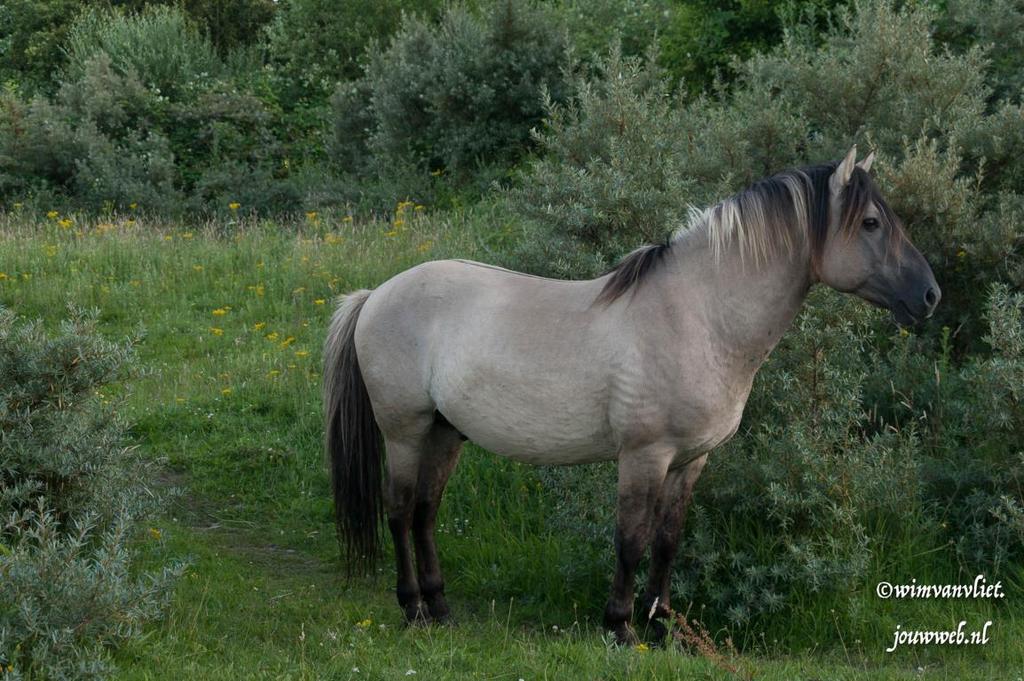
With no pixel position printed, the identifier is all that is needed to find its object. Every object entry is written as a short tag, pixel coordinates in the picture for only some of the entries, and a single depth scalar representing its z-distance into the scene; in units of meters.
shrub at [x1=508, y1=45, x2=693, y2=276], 6.62
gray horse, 4.68
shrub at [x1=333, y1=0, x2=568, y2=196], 13.73
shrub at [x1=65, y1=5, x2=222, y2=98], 18.80
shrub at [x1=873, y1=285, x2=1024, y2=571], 5.64
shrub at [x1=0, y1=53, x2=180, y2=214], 14.49
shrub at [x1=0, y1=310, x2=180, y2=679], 4.21
